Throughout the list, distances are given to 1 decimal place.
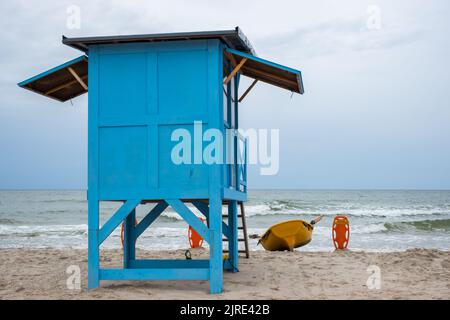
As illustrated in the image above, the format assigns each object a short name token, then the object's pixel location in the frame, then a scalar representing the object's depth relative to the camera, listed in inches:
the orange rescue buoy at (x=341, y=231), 691.4
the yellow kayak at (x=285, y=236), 668.1
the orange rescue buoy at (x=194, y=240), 699.4
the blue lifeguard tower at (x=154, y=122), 382.9
